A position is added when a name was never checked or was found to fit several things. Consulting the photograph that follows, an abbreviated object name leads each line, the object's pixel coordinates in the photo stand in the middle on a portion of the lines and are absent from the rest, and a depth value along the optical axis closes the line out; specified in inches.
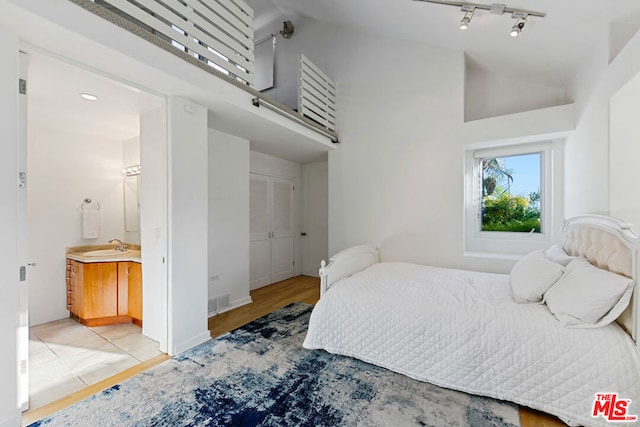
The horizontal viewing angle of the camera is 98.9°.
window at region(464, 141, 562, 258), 118.3
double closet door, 171.0
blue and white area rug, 63.1
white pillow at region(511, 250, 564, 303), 75.5
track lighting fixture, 83.0
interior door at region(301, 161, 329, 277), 199.2
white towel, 128.6
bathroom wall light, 135.0
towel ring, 129.5
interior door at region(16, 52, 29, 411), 63.0
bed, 59.0
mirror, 136.8
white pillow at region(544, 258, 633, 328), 59.9
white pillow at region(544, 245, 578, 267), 82.7
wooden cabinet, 113.2
